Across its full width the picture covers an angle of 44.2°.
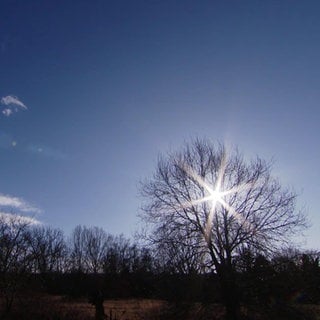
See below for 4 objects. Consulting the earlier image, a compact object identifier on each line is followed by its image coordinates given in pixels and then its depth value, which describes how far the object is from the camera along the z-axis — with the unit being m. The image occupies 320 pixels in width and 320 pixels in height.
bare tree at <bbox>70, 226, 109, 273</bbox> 76.68
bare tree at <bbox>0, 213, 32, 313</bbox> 23.47
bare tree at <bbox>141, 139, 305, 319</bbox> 20.20
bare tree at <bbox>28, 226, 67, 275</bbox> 62.65
